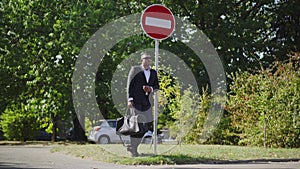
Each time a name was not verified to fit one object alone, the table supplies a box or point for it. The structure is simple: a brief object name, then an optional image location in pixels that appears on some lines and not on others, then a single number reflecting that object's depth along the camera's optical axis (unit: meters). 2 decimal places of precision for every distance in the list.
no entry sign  10.67
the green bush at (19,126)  33.09
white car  26.55
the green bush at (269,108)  14.51
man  10.12
